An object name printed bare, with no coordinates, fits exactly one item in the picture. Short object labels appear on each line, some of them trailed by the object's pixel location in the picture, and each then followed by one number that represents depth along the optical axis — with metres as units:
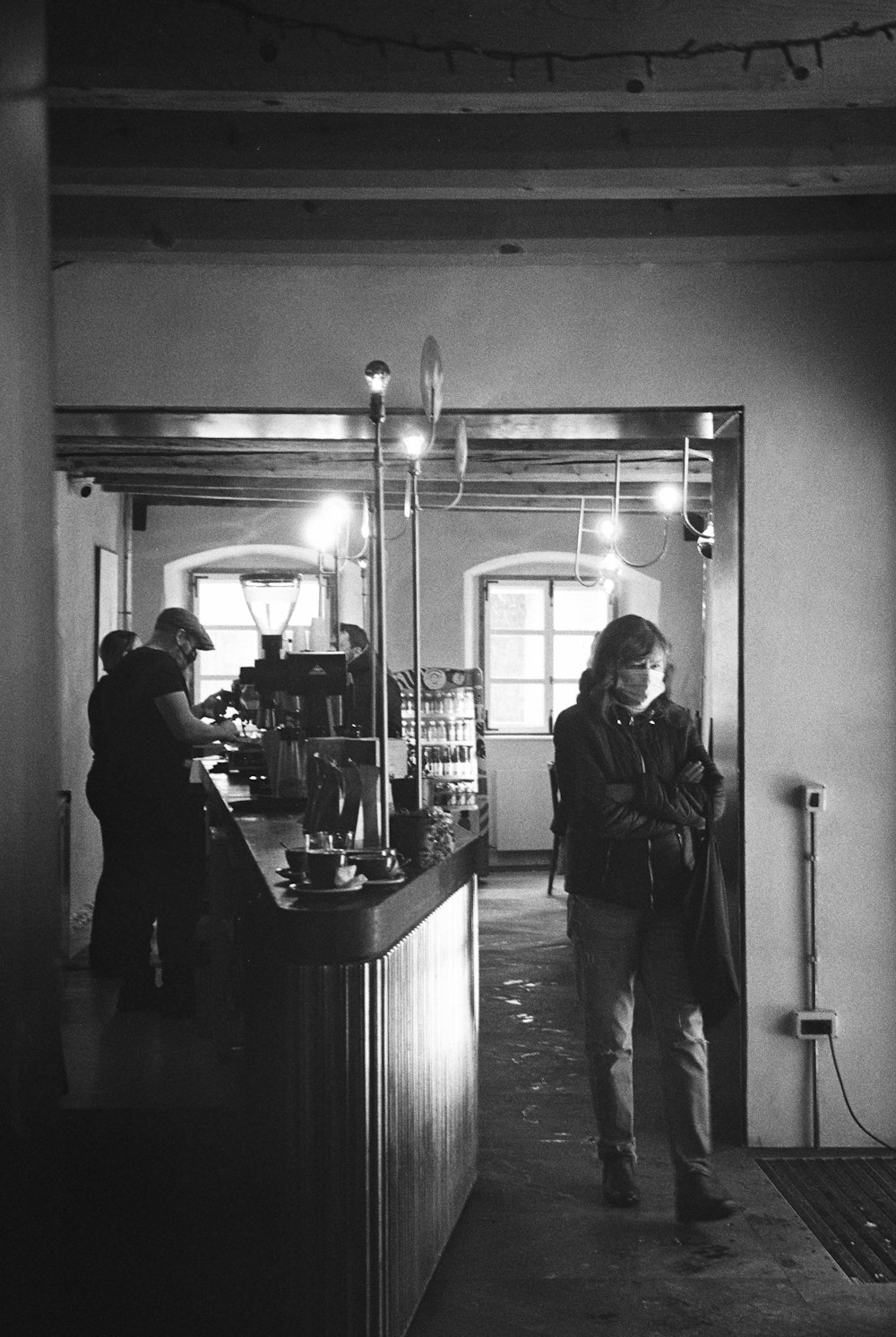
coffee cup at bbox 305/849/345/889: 2.62
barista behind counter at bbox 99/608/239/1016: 5.71
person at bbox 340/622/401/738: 5.41
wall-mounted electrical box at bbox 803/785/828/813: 4.34
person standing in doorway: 3.66
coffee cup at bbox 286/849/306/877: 2.80
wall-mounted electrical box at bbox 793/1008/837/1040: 4.34
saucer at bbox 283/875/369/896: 2.60
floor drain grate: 3.44
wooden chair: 4.58
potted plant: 3.22
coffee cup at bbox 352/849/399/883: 2.77
